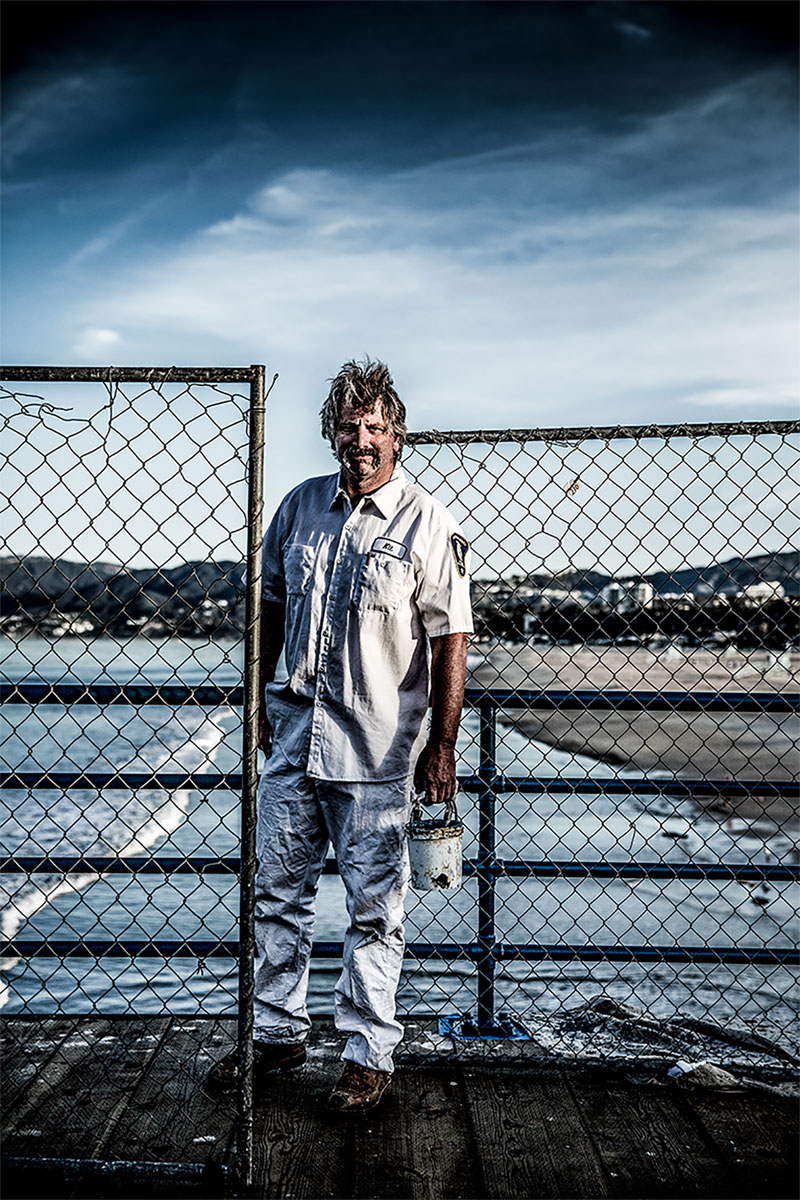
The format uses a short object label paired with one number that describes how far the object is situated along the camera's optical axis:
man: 3.15
